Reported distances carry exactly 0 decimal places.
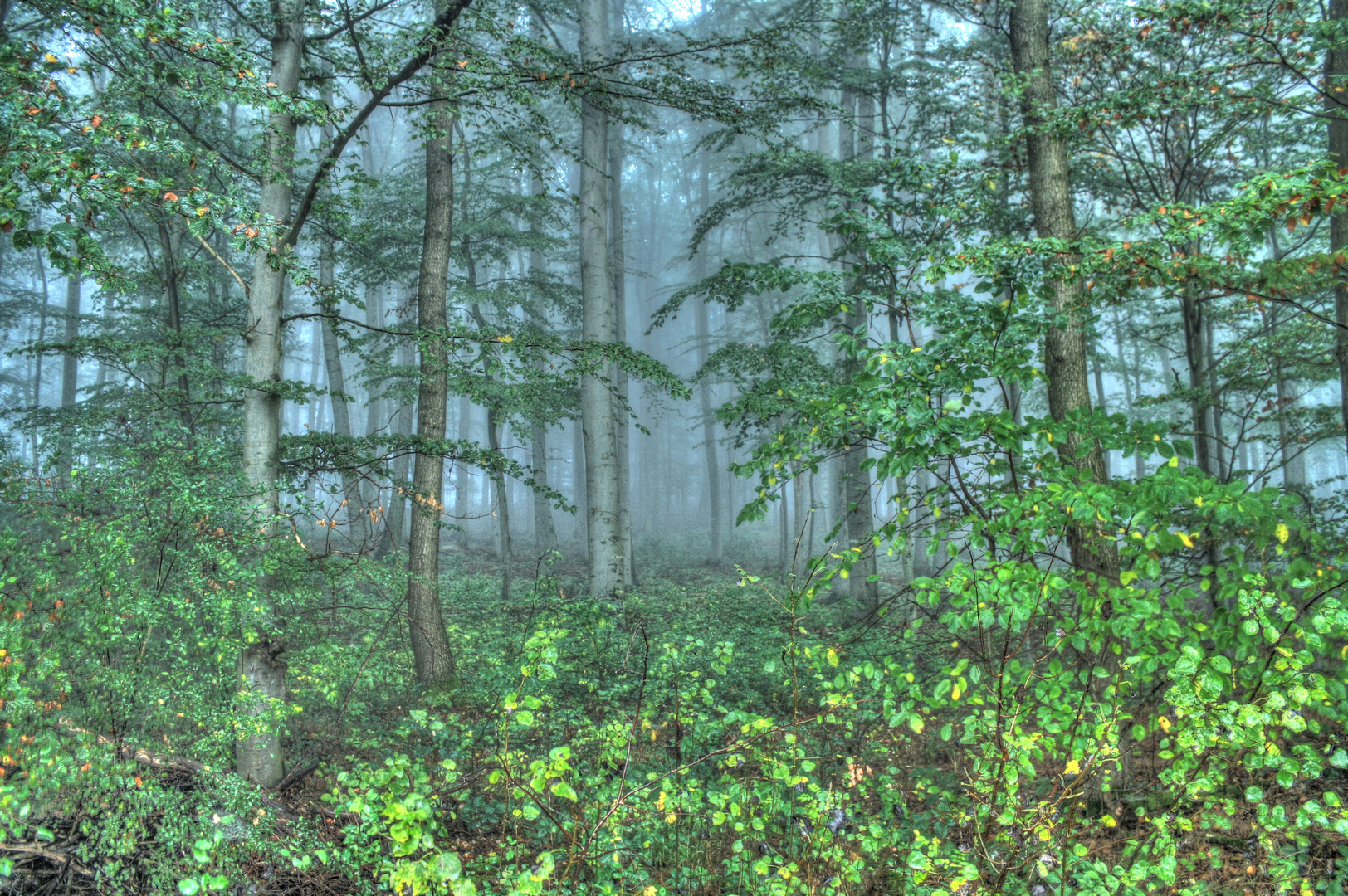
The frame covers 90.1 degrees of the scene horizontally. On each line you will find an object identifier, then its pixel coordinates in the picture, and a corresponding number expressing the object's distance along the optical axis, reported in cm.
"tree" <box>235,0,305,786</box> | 512
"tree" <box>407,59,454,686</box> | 797
